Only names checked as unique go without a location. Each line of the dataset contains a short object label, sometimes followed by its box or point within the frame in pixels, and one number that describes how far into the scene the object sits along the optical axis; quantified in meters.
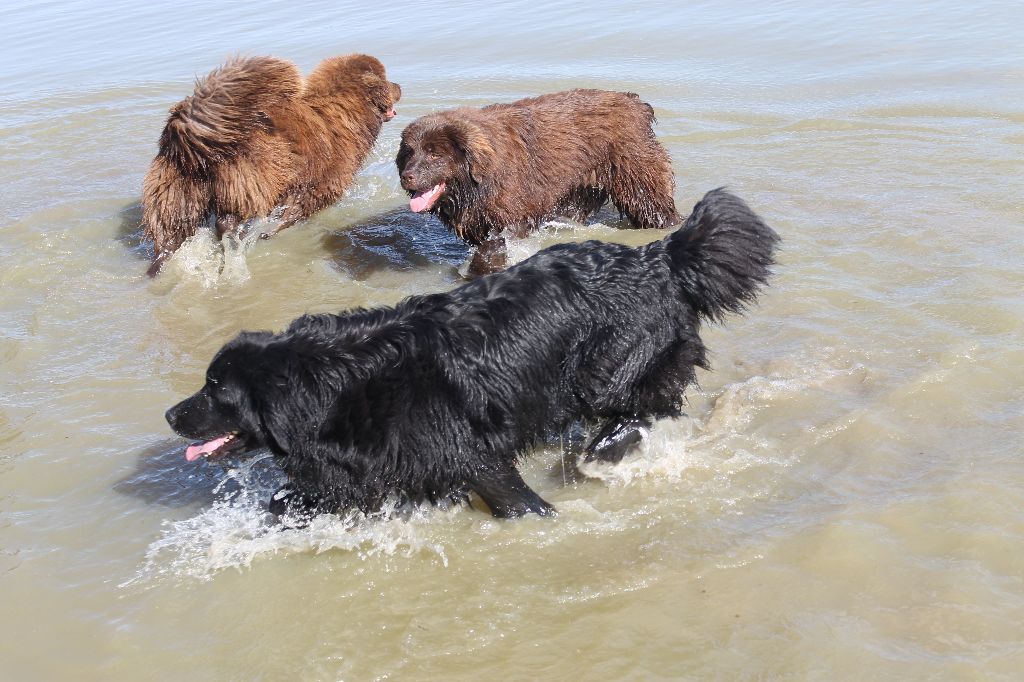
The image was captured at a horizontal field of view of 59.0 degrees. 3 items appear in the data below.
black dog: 3.81
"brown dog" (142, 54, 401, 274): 6.50
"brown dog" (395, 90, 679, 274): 6.41
